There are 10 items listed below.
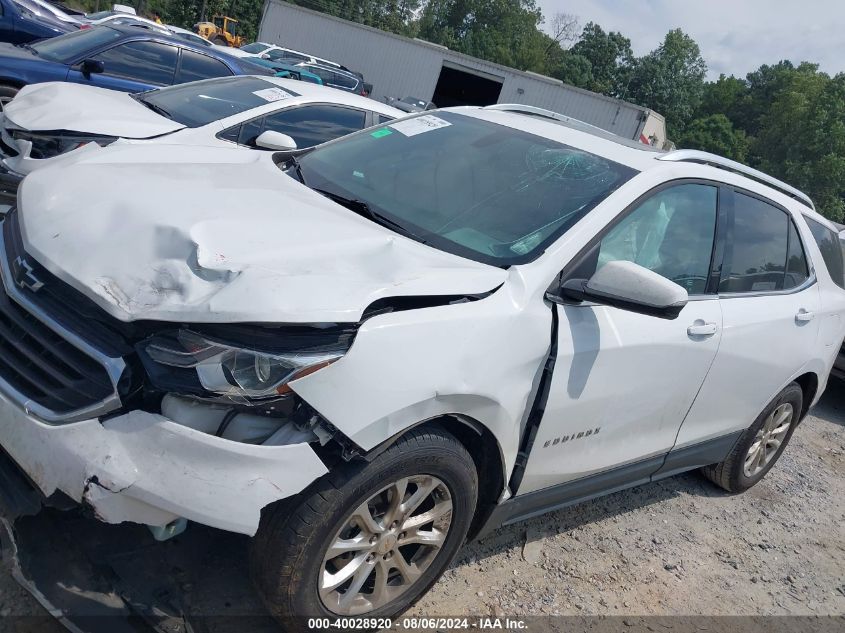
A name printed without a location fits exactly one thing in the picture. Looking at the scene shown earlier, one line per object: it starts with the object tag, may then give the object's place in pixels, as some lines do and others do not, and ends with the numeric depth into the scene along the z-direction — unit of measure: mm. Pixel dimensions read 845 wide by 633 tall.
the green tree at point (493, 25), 89562
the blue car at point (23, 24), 9906
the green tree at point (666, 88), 82812
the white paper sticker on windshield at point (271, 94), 6621
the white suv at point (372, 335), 2045
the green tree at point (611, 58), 83812
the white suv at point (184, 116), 5285
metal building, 33938
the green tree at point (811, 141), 57156
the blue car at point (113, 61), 7086
